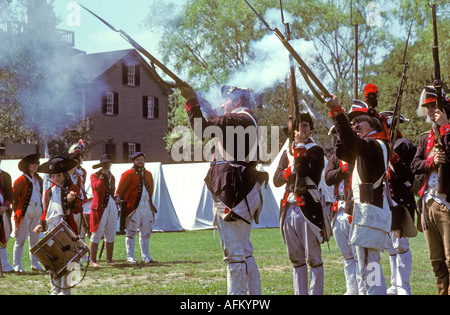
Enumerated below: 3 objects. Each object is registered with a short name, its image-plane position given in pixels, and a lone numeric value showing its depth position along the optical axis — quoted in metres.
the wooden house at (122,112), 30.45
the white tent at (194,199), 22.06
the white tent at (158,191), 20.73
